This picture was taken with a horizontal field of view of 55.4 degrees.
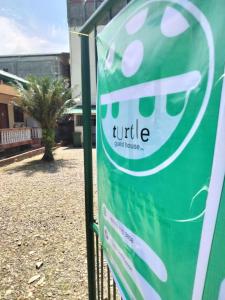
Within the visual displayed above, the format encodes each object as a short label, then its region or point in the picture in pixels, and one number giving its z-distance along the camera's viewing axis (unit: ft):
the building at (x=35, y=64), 58.21
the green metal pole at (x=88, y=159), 4.97
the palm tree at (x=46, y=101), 29.87
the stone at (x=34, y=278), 8.29
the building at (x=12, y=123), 34.77
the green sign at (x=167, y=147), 2.08
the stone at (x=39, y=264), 8.98
